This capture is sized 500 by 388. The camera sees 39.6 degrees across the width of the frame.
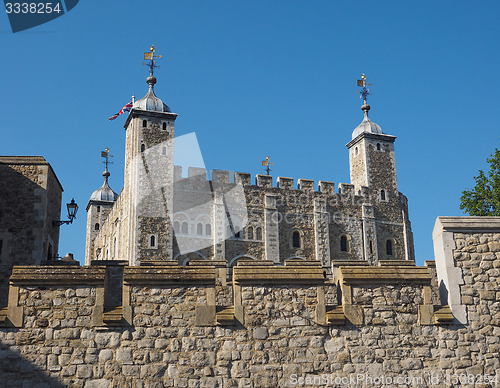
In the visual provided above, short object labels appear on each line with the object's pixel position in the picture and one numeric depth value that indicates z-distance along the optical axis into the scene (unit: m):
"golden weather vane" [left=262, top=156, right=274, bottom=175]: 59.33
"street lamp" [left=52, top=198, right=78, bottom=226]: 18.48
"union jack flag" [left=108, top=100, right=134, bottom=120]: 46.01
